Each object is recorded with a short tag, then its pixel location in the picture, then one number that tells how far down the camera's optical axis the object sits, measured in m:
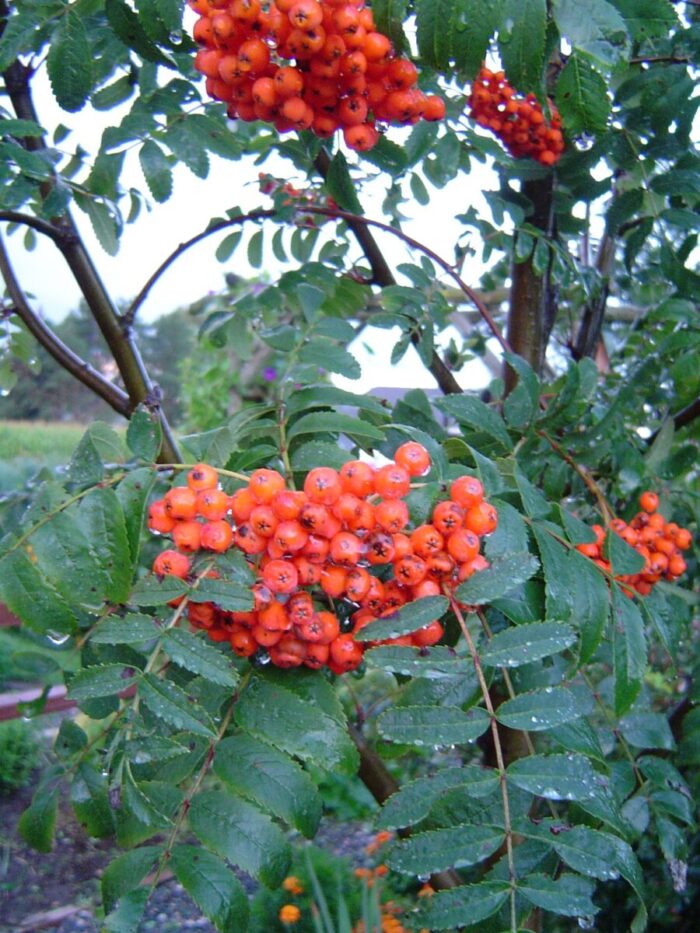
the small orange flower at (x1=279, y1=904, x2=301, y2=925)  0.72
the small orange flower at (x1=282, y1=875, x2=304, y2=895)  1.69
